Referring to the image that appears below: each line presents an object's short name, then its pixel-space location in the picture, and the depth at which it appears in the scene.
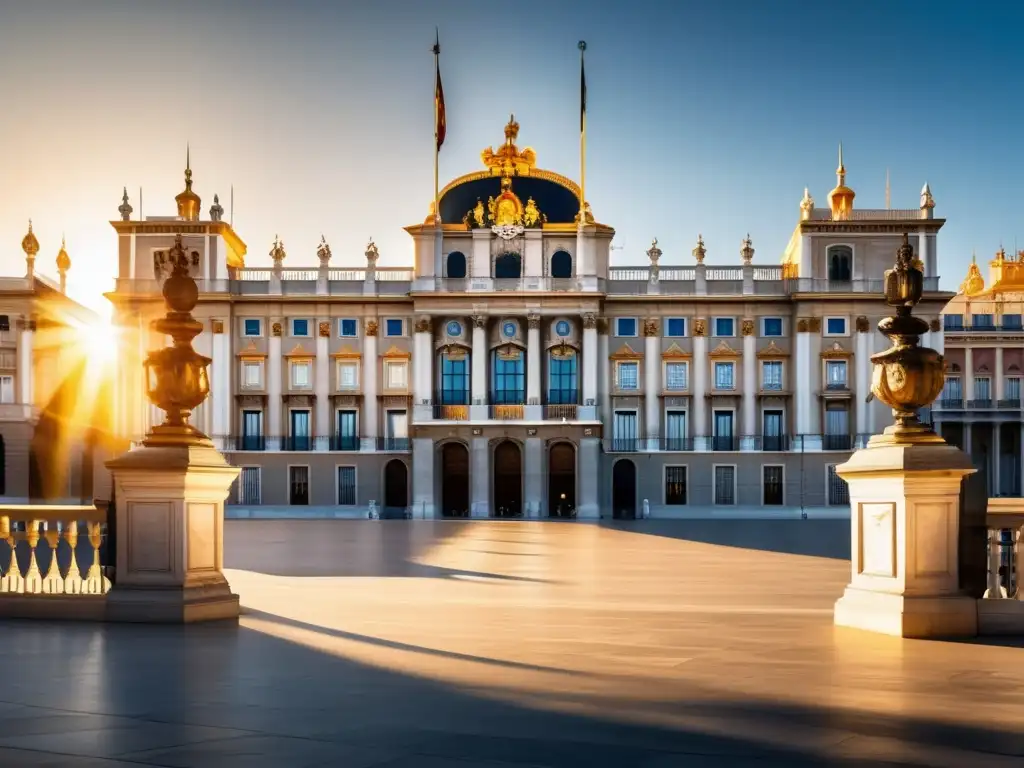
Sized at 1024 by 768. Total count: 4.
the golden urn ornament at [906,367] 10.31
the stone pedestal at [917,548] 9.78
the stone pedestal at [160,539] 10.89
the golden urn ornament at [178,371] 11.23
